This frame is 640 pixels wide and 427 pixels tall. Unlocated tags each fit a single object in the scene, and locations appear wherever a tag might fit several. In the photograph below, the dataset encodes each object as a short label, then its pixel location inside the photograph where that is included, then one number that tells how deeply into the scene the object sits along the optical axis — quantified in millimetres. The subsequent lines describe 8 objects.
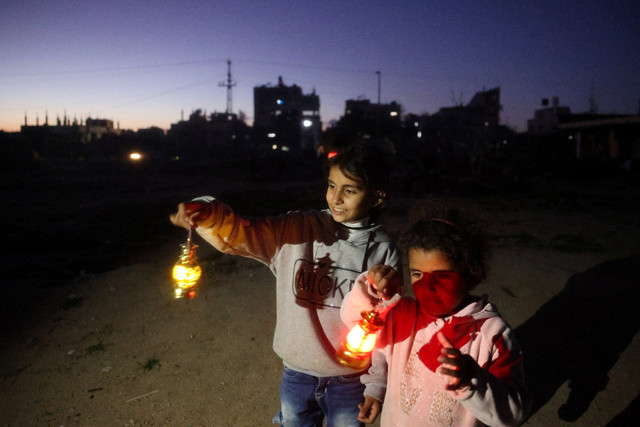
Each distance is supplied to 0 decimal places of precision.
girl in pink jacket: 1379
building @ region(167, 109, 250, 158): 47278
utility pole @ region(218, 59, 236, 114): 49281
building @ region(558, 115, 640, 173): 20953
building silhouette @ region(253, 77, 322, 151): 59594
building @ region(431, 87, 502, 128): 43931
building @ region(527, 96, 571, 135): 51656
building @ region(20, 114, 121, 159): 38006
